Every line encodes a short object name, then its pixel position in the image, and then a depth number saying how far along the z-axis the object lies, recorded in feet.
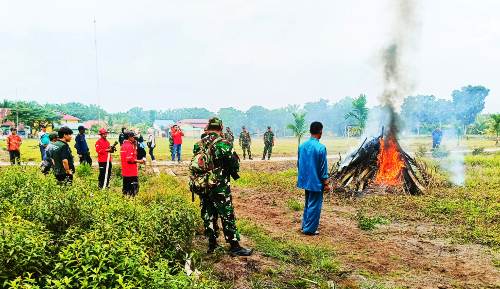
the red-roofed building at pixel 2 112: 229.45
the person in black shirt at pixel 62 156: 28.94
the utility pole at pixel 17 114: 152.92
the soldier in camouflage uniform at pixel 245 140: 79.05
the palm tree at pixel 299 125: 117.60
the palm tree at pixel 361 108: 104.22
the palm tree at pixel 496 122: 118.15
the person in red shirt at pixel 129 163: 30.73
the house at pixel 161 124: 347.11
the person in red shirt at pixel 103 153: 37.19
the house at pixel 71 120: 282.28
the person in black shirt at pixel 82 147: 45.80
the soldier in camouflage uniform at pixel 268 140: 76.59
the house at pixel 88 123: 289.84
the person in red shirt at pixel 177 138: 68.74
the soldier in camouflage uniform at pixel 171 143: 72.10
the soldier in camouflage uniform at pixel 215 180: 20.36
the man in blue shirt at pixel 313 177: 25.38
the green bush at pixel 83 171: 46.14
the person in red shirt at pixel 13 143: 55.62
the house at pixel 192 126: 309.06
